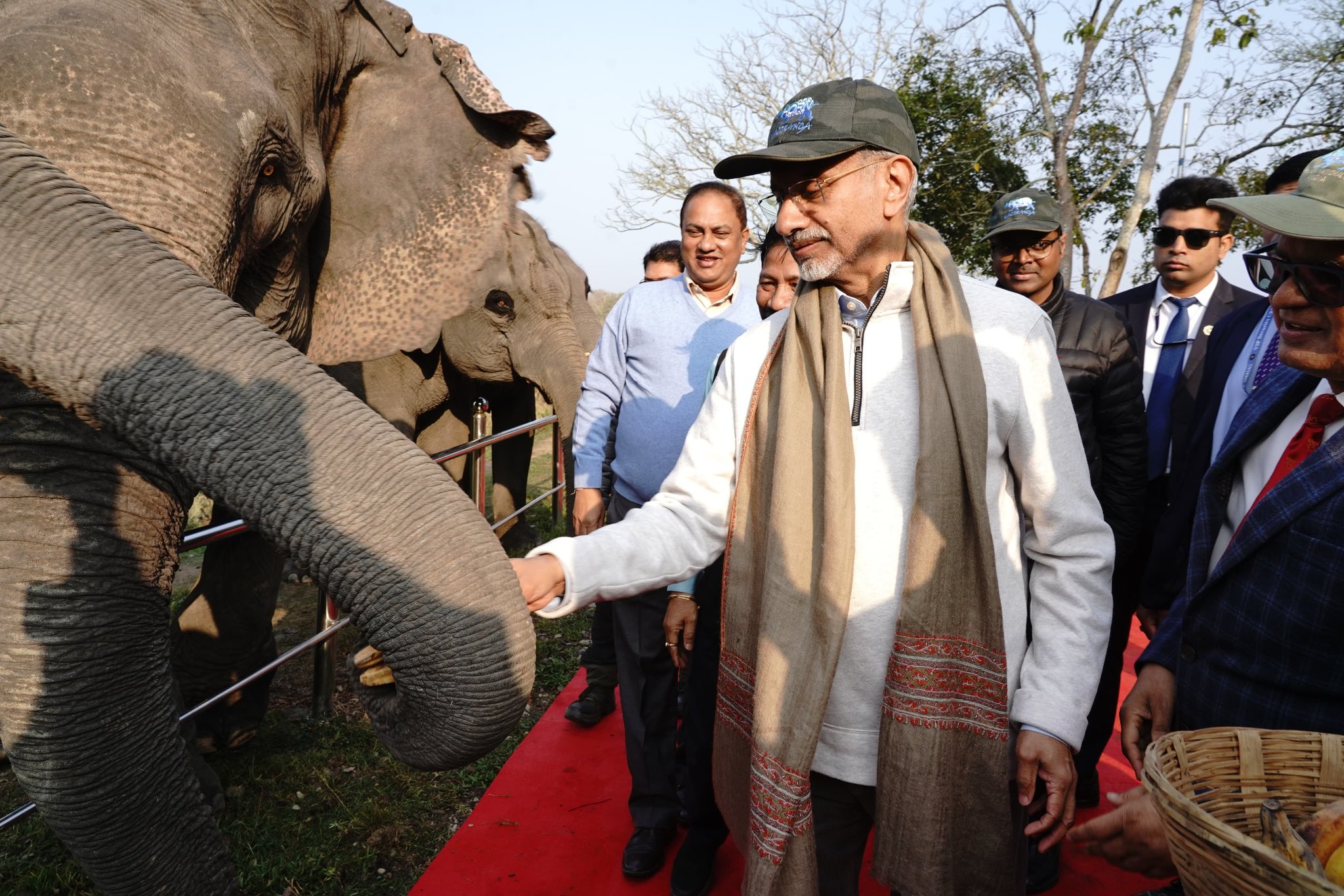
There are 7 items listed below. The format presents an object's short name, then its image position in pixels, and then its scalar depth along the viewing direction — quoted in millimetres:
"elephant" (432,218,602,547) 6078
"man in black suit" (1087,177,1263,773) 3541
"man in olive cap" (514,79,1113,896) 1727
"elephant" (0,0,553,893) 1729
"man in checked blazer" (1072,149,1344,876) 1491
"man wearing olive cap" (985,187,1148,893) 2959
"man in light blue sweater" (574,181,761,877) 3127
